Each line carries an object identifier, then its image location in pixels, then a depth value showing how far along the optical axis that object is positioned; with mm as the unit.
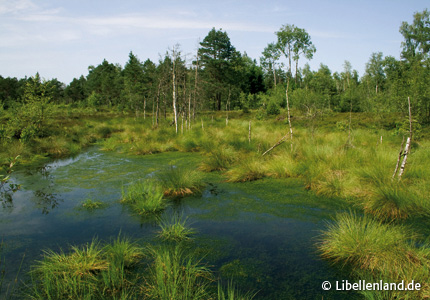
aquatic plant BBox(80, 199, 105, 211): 6047
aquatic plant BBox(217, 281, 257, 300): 2975
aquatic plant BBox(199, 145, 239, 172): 9203
